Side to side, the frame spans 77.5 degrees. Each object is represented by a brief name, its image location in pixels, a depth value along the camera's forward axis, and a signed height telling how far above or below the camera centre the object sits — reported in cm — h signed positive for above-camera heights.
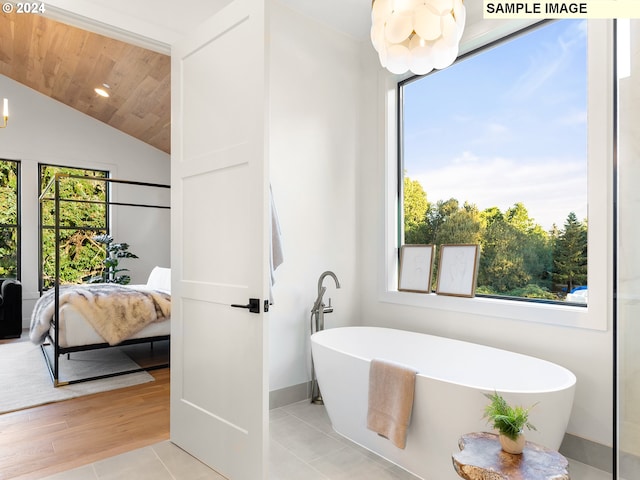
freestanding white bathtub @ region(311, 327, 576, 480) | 174 -79
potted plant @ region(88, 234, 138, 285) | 596 -33
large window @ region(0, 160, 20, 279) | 558 +28
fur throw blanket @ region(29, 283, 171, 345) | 357 -66
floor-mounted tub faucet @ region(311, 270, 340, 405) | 307 -59
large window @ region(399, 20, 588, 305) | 249 +57
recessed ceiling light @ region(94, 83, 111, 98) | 503 +193
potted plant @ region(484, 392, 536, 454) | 140 -67
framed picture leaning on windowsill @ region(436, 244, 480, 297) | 287 -22
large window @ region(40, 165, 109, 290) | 585 +19
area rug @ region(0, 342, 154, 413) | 309 -123
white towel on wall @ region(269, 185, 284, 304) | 263 -2
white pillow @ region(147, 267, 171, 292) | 471 -49
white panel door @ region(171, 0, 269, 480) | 190 -1
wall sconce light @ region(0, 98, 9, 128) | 263 +86
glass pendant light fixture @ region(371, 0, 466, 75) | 190 +104
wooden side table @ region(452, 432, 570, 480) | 129 -76
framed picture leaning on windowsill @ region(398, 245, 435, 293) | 315 -23
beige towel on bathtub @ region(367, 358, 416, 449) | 194 -80
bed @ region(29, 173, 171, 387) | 345 -73
